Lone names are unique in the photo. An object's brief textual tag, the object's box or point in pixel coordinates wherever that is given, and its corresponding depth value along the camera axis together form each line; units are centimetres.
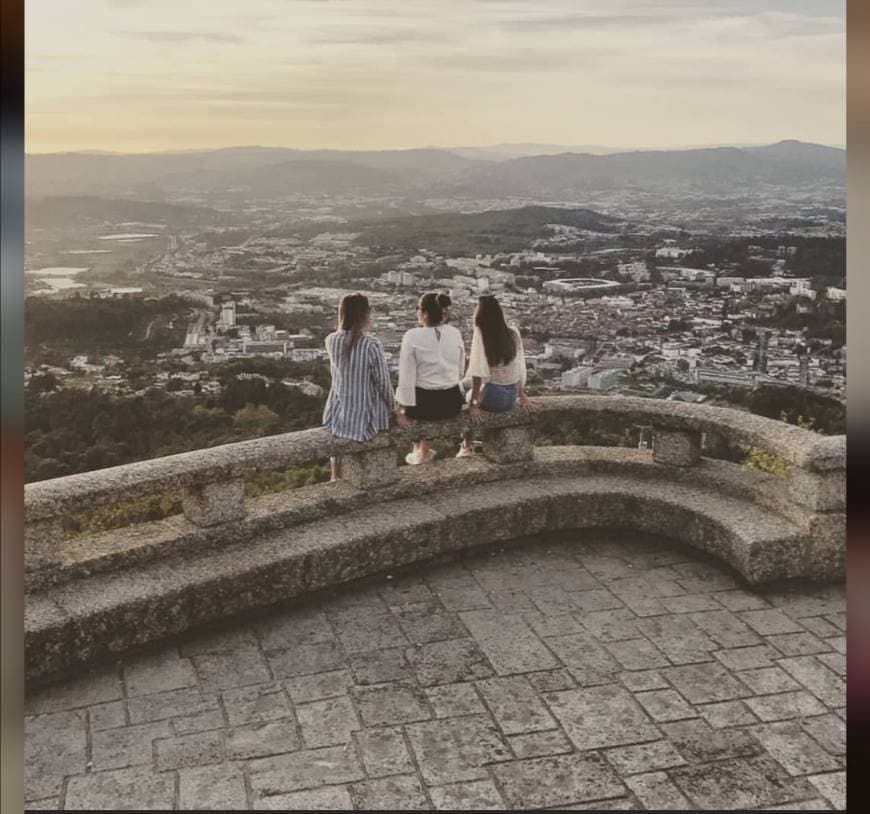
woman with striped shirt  514
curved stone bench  424
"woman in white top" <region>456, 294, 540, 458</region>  565
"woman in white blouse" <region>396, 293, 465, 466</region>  552
